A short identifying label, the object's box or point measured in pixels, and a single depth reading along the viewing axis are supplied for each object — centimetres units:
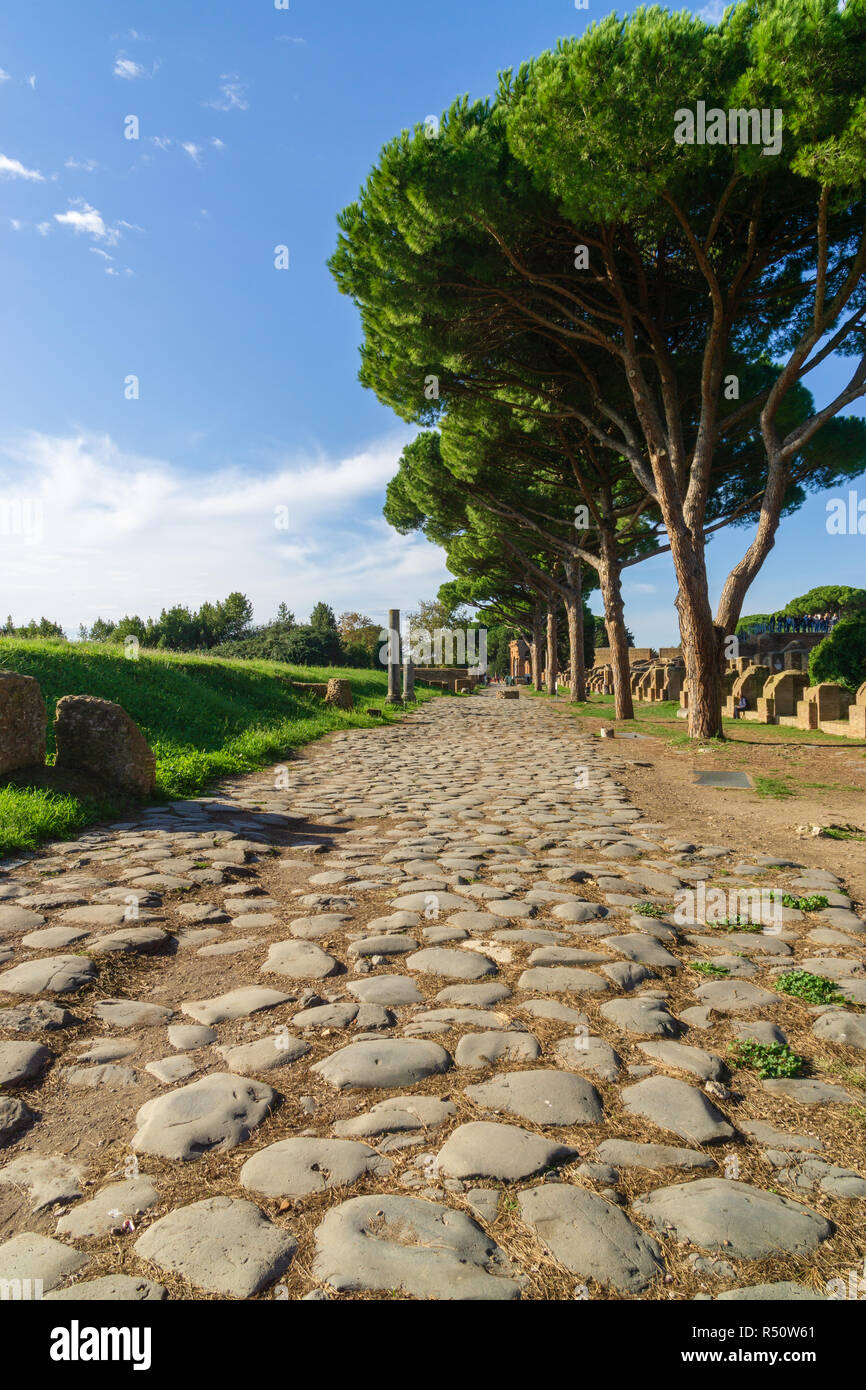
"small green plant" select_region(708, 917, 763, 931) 353
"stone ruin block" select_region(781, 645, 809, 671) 2184
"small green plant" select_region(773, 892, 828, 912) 380
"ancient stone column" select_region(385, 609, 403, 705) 1994
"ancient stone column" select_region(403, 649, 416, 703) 2562
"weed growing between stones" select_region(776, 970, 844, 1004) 272
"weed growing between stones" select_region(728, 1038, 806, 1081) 222
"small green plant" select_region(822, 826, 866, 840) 555
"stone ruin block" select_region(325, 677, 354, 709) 1812
